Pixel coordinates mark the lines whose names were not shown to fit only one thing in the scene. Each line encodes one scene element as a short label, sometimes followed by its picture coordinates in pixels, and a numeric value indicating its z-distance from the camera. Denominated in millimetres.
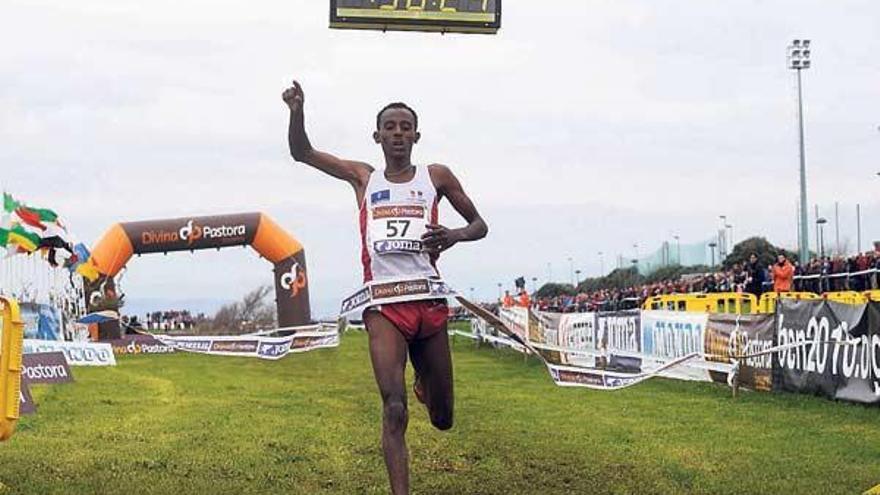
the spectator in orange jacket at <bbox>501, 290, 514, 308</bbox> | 39800
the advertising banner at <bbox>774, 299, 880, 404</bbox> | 14438
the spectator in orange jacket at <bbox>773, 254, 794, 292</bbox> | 22906
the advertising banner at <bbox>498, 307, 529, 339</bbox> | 31188
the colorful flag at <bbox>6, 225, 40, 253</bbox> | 32562
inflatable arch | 36969
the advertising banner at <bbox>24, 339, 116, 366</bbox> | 19002
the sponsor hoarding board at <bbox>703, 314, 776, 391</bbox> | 17502
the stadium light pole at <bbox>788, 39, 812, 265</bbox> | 46406
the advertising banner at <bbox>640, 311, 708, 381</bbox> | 19880
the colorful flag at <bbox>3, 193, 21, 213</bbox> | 32350
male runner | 6832
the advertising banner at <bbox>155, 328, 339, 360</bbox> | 16666
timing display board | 11461
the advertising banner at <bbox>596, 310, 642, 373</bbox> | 22953
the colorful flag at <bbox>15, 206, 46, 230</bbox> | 32906
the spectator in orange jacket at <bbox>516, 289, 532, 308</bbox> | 35916
